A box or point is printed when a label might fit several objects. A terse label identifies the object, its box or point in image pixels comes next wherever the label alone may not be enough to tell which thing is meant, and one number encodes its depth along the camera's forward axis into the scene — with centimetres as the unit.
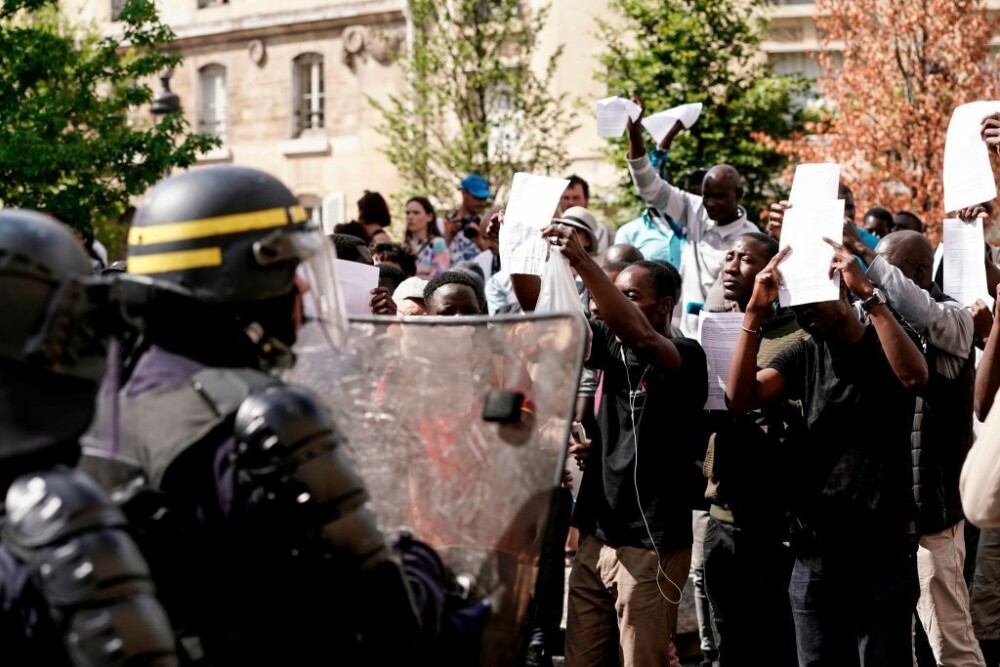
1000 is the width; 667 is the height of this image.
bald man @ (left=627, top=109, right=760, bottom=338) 812
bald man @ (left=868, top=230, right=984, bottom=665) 582
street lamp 1800
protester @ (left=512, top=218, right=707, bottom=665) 538
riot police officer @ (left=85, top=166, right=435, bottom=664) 249
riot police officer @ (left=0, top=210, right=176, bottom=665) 212
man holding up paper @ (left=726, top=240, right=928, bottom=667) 520
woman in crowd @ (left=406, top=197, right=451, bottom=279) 1023
